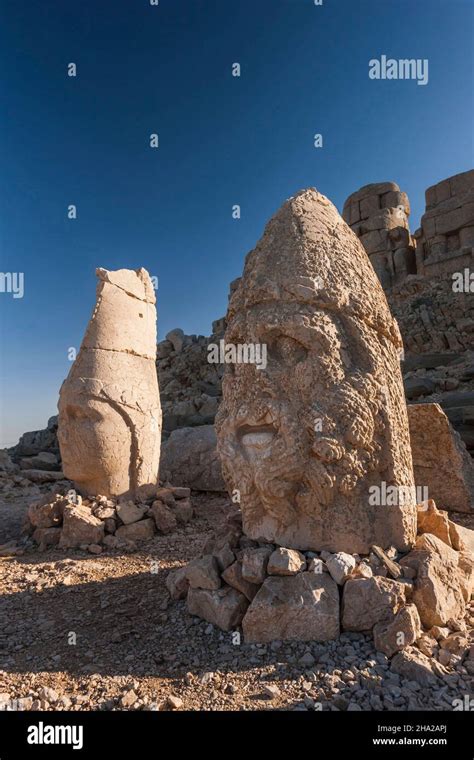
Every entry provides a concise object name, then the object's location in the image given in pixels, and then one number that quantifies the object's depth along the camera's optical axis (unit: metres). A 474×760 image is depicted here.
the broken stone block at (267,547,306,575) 2.57
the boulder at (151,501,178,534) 5.43
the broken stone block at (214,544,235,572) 2.83
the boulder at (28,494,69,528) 5.30
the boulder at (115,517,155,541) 5.14
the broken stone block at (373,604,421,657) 2.31
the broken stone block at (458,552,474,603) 2.87
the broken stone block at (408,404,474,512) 5.12
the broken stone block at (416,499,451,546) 3.13
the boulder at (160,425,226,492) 7.32
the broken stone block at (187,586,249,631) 2.61
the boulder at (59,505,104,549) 4.98
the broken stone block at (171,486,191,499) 6.20
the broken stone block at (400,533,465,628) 2.50
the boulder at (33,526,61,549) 5.08
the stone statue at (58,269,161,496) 5.42
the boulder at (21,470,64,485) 8.94
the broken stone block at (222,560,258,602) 2.66
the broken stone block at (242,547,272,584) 2.64
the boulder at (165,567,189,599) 3.04
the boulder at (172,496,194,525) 5.78
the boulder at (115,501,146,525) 5.26
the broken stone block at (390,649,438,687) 2.13
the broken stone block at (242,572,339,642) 2.43
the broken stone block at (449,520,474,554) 3.18
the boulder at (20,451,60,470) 10.11
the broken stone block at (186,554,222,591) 2.78
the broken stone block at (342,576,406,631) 2.44
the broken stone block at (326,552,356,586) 2.53
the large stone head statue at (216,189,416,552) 2.74
